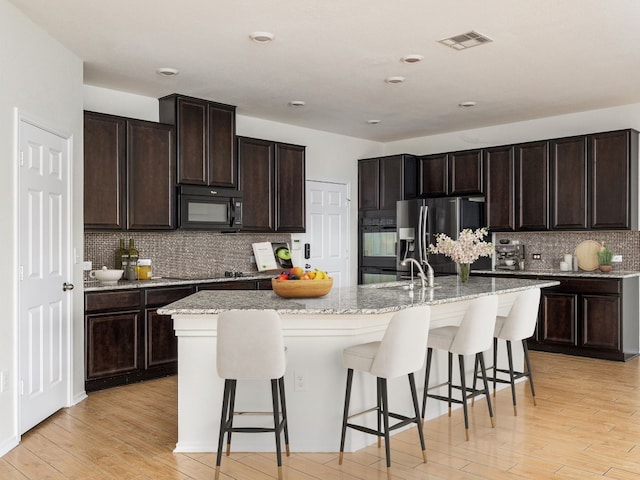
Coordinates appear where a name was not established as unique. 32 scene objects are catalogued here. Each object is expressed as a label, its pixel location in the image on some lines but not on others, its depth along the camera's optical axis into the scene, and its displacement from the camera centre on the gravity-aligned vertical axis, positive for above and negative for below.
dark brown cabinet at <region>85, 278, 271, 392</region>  4.81 -0.84
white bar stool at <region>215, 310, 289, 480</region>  2.96 -0.58
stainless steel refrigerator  7.28 +0.16
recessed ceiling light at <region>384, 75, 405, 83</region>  5.25 +1.44
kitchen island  3.48 -0.89
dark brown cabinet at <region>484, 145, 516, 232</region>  7.04 +0.60
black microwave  5.72 +0.30
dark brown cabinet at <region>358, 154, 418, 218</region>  7.86 +0.75
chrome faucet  4.44 -0.34
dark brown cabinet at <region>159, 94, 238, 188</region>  5.71 +1.01
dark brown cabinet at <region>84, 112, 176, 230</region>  5.05 +0.59
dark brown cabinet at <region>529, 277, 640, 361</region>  6.02 -0.90
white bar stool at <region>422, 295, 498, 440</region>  3.72 -0.67
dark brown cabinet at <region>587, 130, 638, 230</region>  6.18 +0.61
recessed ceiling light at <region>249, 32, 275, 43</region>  4.14 +1.45
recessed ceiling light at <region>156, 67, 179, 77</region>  4.95 +1.44
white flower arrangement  4.88 -0.10
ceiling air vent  4.18 +1.45
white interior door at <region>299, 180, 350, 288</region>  7.74 +0.11
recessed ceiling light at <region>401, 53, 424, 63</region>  4.64 +1.45
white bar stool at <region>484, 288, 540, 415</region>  4.29 -0.67
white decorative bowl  5.10 -0.33
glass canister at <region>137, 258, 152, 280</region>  5.59 -0.30
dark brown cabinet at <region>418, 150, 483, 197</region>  7.37 +0.82
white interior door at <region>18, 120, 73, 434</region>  3.80 -0.24
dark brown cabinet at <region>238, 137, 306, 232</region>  6.46 +0.61
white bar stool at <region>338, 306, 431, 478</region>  3.09 -0.67
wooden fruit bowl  3.71 -0.33
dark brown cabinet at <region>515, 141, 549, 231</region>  6.75 +0.59
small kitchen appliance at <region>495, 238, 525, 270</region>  7.27 -0.24
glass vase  5.12 -0.31
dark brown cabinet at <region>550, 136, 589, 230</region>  6.45 +0.58
